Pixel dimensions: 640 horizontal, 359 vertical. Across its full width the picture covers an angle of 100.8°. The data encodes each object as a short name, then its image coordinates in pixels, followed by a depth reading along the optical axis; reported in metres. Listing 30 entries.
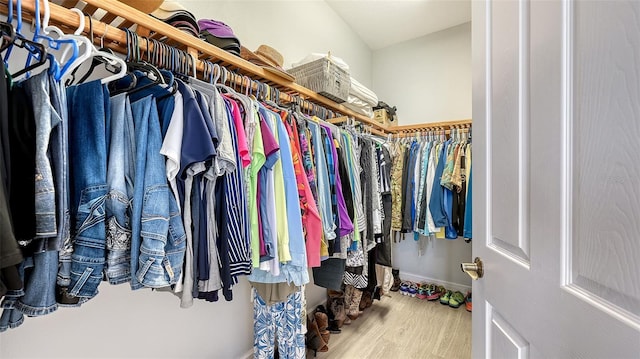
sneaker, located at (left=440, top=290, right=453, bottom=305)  2.58
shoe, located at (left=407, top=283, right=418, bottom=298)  2.78
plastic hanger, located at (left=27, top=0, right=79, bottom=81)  0.63
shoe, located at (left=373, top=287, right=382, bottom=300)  2.41
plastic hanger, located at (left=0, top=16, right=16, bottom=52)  0.54
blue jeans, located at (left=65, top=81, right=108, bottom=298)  0.61
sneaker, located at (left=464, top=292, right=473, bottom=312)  2.44
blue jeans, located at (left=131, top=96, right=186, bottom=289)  0.66
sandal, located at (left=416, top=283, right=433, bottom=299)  2.73
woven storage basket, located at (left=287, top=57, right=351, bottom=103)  1.64
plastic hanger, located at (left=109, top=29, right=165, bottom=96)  0.80
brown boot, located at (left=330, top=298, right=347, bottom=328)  2.14
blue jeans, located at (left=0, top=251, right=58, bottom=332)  0.55
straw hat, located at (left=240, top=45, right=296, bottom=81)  1.29
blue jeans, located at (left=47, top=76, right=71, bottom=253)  0.56
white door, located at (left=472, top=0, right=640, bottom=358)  0.36
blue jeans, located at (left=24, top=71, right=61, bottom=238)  0.52
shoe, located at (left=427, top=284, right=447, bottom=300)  2.69
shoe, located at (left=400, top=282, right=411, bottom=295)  2.83
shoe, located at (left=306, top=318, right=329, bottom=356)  1.80
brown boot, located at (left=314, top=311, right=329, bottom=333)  1.92
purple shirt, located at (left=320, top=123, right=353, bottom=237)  1.35
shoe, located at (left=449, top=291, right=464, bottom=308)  2.51
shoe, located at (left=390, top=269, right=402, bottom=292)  2.93
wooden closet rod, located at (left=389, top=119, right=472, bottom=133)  2.56
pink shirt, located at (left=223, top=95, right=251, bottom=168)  0.91
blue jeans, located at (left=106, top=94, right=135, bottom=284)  0.66
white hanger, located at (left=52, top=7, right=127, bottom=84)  0.65
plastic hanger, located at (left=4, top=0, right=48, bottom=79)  0.57
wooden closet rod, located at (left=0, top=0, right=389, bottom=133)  0.73
